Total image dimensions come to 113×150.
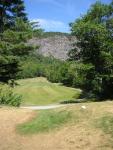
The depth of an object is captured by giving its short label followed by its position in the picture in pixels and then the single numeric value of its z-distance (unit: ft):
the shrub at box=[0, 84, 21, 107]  46.75
